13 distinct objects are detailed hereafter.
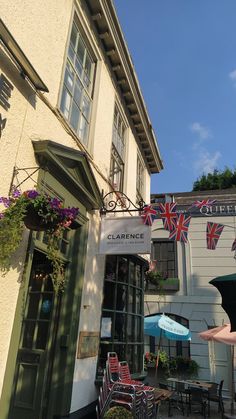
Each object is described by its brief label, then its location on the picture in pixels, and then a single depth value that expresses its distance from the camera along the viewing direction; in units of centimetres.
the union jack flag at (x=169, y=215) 597
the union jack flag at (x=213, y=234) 632
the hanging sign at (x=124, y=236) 572
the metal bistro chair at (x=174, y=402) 940
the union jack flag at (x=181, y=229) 595
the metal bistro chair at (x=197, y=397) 924
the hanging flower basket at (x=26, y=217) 338
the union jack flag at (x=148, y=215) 584
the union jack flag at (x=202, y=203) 599
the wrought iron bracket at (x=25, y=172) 389
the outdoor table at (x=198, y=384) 985
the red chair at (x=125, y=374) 630
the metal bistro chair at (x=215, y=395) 938
